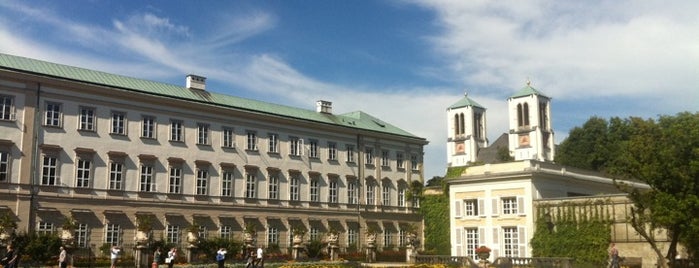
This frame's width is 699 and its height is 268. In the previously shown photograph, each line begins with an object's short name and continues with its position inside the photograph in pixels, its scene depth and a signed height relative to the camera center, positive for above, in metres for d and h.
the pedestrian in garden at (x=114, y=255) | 37.00 -1.19
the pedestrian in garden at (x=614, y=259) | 34.78 -1.39
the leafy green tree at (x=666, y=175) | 35.94 +2.86
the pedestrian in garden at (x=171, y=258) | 35.65 -1.34
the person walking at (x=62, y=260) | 33.81 -1.32
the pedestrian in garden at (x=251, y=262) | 37.60 -1.59
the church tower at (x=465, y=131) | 122.06 +17.22
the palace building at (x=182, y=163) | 42.19 +4.80
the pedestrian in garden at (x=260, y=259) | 38.31 -1.47
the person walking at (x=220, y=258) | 35.94 -1.32
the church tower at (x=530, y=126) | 110.81 +16.64
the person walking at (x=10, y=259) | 30.91 -1.20
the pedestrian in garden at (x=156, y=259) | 35.26 -1.37
